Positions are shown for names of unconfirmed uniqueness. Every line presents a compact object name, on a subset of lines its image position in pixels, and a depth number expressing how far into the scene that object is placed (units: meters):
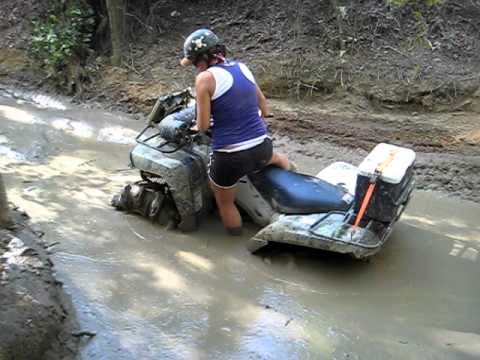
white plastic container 4.12
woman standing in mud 4.47
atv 4.21
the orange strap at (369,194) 4.15
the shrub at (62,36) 8.77
